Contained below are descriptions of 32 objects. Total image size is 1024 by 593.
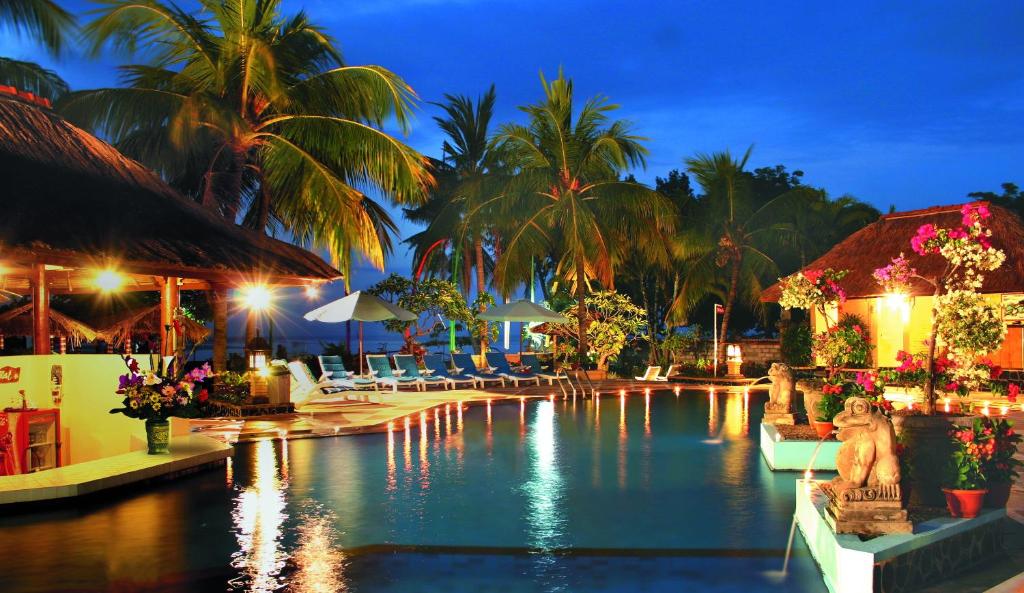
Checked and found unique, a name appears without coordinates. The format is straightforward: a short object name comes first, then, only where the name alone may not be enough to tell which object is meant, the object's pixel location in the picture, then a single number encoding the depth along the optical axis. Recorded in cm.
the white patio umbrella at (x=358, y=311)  2031
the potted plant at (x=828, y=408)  958
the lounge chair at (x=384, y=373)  1956
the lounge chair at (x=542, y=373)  2167
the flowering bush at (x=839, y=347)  1298
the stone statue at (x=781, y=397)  1113
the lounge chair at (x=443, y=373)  2066
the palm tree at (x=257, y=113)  1577
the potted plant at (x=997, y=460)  631
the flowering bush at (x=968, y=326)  726
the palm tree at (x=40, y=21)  1012
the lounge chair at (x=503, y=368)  2127
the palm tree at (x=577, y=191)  2317
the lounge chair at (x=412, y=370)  2005
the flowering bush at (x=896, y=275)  873
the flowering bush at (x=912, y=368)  775
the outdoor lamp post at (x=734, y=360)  2280
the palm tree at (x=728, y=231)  2717
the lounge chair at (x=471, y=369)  2103
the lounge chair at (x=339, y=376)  1831
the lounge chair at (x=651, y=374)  2252
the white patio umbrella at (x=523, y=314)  2117
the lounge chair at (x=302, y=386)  1573
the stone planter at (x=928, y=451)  635
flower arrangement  920
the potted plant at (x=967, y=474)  611
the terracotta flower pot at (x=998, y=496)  634
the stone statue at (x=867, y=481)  560
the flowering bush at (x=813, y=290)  1294
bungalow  2011
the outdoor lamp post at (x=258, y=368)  1467
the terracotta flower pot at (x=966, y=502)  609
